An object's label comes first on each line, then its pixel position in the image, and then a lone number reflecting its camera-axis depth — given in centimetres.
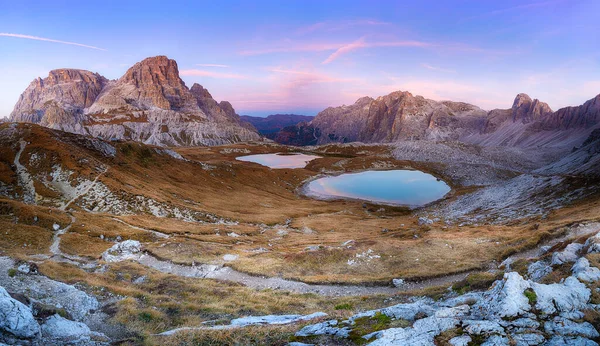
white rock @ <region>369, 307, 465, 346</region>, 1204
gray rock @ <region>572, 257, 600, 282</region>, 1445
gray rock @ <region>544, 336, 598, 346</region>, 1042
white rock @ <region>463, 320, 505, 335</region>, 1155
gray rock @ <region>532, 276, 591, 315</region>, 1259
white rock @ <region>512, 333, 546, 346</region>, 1084
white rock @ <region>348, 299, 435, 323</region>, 1551
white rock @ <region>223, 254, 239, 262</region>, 4187
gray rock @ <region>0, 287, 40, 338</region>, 1230
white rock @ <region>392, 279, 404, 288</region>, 3107
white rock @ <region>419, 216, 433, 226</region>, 7666
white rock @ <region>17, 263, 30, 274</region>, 2192
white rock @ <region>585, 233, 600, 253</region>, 1900
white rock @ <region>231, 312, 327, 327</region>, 1777
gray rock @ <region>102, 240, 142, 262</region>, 3897
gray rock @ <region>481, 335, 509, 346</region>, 1092
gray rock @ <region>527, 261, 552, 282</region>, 1856
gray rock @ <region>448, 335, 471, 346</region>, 1127
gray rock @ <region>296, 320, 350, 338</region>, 1426
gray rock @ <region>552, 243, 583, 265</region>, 1944
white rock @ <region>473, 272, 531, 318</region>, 1257
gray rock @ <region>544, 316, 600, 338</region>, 1096
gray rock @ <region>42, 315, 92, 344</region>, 1376
